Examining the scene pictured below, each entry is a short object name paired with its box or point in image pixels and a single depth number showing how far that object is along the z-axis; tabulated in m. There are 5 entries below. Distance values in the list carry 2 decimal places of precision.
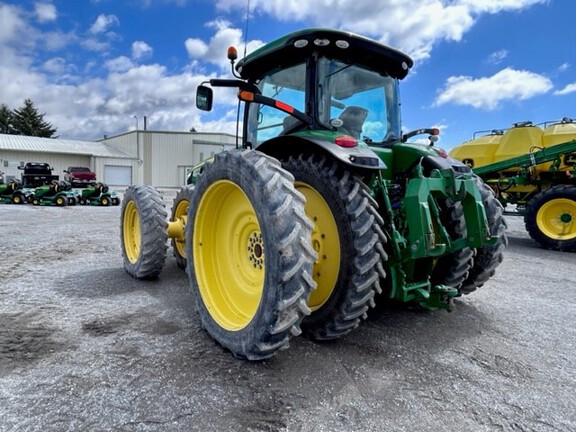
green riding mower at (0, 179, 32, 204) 16.22
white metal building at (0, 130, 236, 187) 32.59
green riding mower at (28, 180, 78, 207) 15.68
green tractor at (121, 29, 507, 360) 2.15
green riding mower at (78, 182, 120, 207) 16.47
